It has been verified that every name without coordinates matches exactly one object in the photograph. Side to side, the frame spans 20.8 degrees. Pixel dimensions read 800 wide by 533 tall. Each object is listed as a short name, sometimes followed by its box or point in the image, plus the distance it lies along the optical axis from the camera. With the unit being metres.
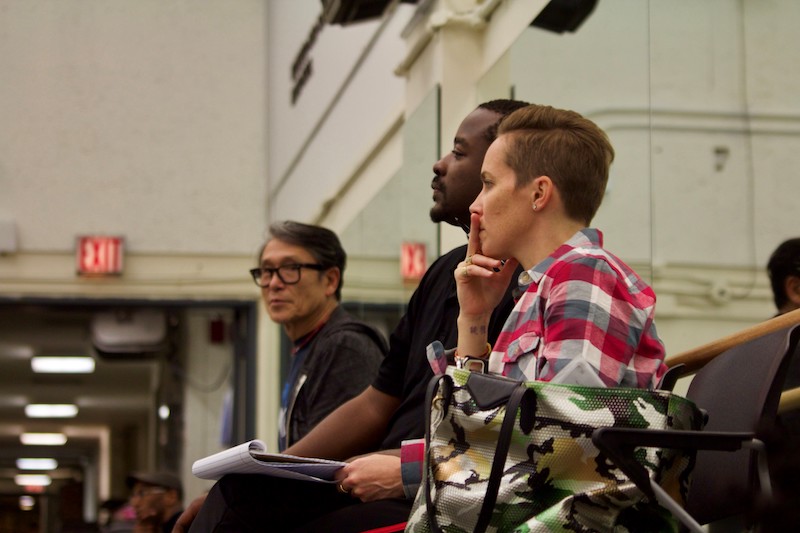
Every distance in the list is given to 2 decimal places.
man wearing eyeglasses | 4.99
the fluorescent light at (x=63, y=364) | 21.54
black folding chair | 2.38
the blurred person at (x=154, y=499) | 8.85
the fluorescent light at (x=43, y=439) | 29.99
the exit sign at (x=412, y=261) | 7.43
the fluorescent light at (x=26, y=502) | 39.18
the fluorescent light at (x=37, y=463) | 32.56
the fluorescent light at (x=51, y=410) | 26.49
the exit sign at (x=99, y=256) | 12.79
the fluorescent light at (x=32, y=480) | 35.92
